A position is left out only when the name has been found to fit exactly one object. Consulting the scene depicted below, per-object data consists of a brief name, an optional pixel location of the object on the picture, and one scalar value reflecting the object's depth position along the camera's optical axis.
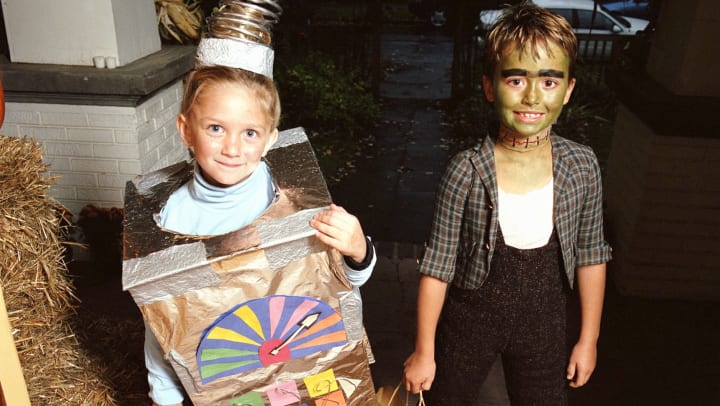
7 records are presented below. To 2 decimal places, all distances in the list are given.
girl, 1.58
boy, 1.73
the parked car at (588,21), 10.23
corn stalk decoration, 4.27
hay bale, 2.10
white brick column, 3.62
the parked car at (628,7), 13.20
